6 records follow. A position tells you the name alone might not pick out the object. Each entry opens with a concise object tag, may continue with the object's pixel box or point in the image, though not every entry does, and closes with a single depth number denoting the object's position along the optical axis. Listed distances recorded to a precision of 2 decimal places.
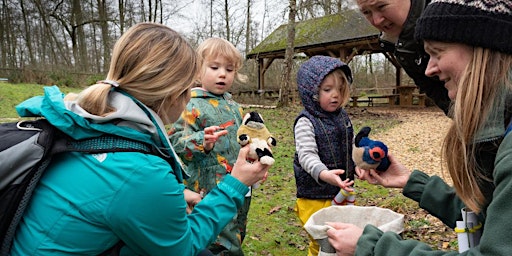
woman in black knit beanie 1.00
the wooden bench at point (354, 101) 17.86
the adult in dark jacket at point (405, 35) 1.99
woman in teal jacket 1.33
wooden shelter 17.19
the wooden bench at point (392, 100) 19.38
